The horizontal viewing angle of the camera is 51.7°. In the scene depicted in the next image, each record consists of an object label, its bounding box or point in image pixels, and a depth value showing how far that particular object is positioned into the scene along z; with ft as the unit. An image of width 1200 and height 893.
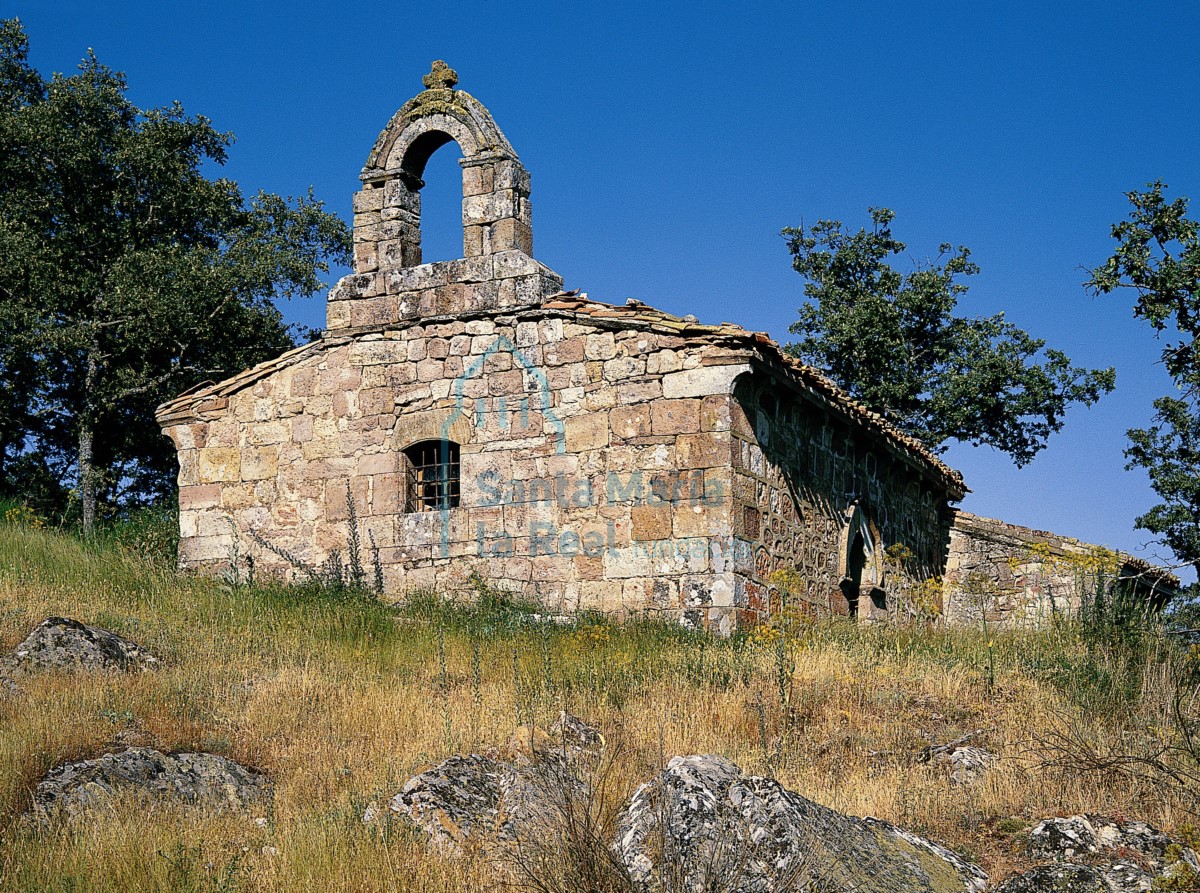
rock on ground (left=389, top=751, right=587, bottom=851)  20.56
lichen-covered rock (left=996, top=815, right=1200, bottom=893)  19.16
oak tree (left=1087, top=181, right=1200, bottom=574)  42.96
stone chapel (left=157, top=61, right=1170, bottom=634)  41.29
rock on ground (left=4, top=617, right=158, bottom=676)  30.73
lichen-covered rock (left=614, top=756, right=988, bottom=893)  18.38
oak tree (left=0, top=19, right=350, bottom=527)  69.82
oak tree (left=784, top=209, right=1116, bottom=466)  81.05
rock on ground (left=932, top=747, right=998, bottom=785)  25.98
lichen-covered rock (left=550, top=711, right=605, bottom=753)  25.71
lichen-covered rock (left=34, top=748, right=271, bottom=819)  22.77
